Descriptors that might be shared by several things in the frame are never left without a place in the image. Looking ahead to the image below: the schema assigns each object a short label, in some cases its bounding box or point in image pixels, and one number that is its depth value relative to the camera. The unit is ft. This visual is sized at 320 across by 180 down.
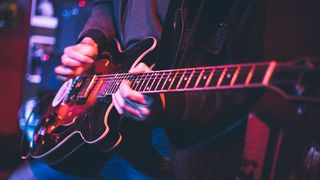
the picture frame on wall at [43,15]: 10.52
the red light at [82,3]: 9.56
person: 3.54
